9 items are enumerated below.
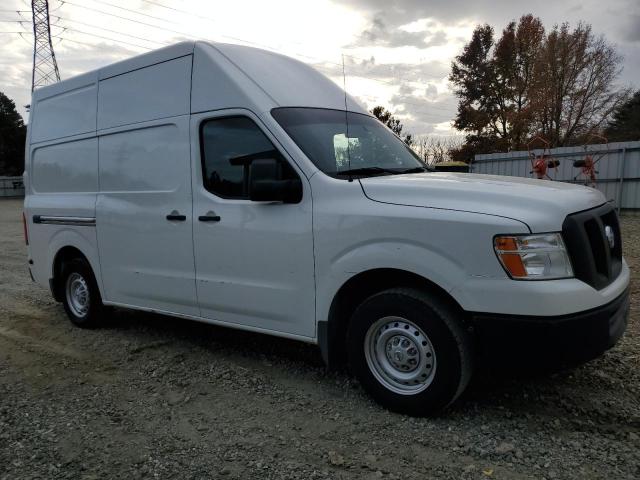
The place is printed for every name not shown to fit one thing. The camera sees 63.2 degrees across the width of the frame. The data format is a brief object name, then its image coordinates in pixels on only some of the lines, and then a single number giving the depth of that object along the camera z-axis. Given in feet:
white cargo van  9.52
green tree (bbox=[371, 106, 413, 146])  94.14
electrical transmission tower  123.13
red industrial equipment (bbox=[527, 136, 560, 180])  47.98
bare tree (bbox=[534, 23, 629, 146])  104.78
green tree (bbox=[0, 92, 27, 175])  182.91
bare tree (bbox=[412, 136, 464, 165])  98.67
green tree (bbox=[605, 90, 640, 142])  112.06
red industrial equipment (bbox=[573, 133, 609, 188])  46.82
